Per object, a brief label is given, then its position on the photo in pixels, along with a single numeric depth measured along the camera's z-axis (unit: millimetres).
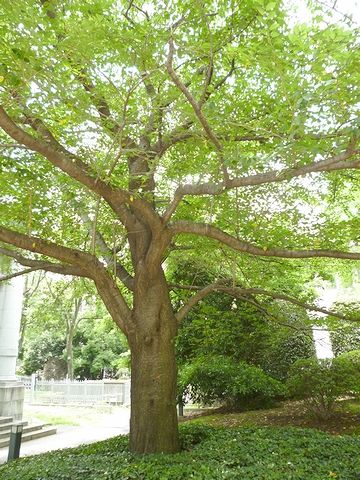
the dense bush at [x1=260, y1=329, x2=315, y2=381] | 11297
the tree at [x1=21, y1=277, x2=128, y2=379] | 29094
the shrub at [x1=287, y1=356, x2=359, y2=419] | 7938
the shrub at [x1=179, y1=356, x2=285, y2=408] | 9812
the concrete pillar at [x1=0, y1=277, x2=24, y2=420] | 11695
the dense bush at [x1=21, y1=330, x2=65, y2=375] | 31406
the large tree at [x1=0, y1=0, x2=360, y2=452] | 4355
